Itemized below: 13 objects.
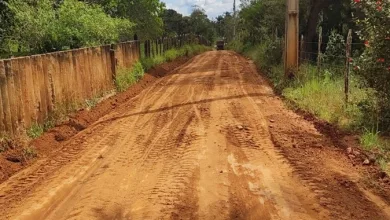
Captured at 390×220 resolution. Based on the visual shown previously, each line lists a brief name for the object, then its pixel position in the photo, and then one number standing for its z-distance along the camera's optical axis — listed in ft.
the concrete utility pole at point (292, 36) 43.16
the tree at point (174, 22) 199.21
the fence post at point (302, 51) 48.65
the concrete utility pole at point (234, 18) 200.46
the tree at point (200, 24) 215.31
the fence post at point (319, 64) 37.89
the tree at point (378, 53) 23.44
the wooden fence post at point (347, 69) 27.94
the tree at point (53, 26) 34.60
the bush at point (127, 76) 41.94
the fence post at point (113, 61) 41.16
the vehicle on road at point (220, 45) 186.80
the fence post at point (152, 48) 66.57
